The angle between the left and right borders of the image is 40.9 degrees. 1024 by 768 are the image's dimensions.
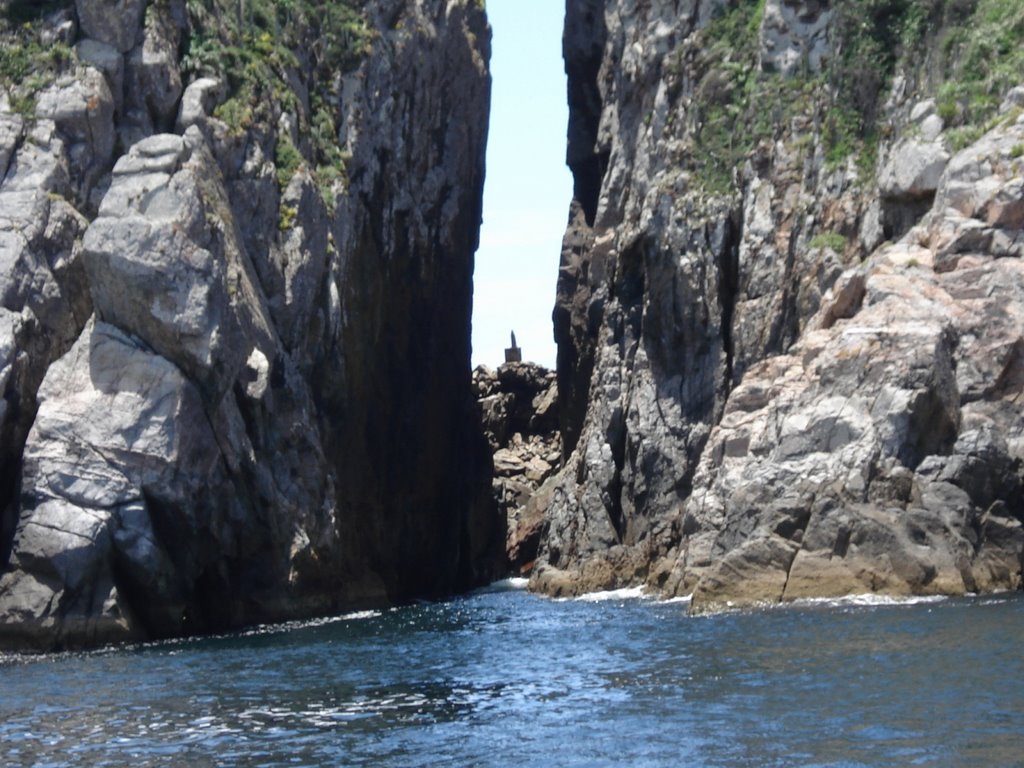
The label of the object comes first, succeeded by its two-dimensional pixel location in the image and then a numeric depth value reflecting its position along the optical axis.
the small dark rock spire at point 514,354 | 119.06
